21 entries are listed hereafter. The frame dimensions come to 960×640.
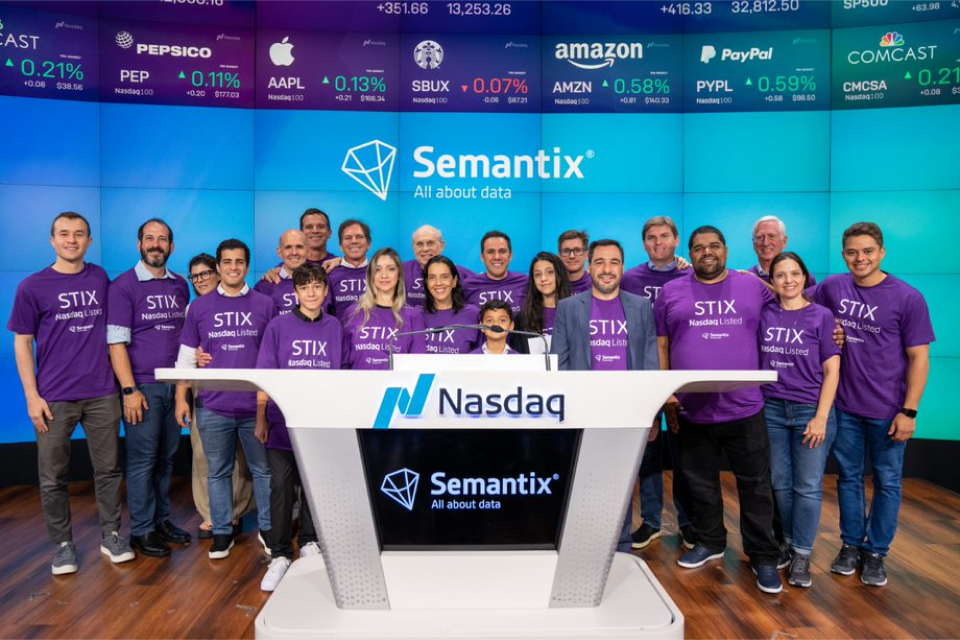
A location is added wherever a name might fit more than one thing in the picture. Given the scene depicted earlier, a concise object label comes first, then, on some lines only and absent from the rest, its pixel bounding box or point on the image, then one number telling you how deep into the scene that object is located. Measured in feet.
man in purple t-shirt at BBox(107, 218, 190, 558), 12.53
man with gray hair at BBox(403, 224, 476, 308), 15.05
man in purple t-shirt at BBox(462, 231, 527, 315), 14.07
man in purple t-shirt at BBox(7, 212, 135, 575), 11.87
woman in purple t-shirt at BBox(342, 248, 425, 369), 11.82
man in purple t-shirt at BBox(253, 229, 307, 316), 14.25
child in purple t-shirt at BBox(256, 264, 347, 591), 11.41
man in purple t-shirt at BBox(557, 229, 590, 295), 13.99
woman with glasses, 13.61
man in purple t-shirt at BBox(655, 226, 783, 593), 11.13
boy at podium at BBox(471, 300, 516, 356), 11.72
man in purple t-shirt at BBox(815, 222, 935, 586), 11.31
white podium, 6.15
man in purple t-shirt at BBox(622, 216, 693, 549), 13.25
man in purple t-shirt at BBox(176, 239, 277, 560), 12.38
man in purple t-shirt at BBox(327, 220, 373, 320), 14.57
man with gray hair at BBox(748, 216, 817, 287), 13.76
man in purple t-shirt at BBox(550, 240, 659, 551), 11.23
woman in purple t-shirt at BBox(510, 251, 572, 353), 12.79
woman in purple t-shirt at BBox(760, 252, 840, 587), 11.15
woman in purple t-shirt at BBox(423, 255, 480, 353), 12.65
